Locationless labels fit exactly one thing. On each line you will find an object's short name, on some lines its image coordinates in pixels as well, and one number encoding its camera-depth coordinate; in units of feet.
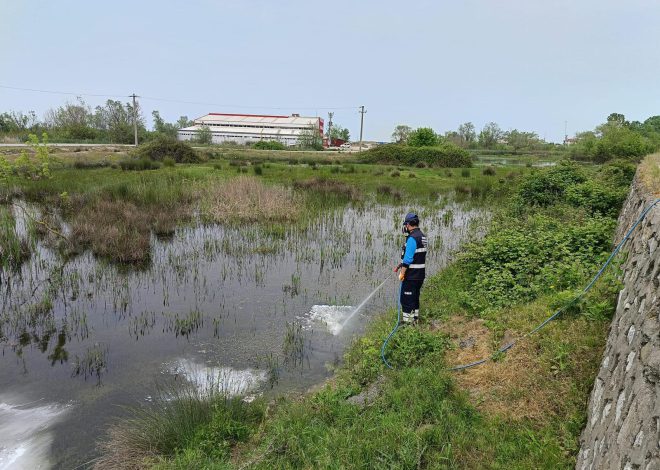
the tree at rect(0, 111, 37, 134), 187.32
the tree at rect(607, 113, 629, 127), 208.39
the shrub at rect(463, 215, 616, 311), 23.34
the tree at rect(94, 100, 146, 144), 223.92
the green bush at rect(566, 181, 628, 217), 39.54
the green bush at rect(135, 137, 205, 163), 117.29
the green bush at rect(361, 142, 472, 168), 150.00
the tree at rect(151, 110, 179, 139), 289.33
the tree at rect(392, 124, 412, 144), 296.18
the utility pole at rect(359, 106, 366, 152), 214.28
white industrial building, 290.35
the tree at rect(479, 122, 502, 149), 271.45
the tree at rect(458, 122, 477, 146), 300.61
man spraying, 22.93
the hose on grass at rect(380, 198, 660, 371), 17.83
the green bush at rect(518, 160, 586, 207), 49.29
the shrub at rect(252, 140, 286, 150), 200.54
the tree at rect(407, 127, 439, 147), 176.35
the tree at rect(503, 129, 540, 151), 249.34
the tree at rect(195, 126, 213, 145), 249.34
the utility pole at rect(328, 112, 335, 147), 287.34
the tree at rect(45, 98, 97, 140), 191.52
